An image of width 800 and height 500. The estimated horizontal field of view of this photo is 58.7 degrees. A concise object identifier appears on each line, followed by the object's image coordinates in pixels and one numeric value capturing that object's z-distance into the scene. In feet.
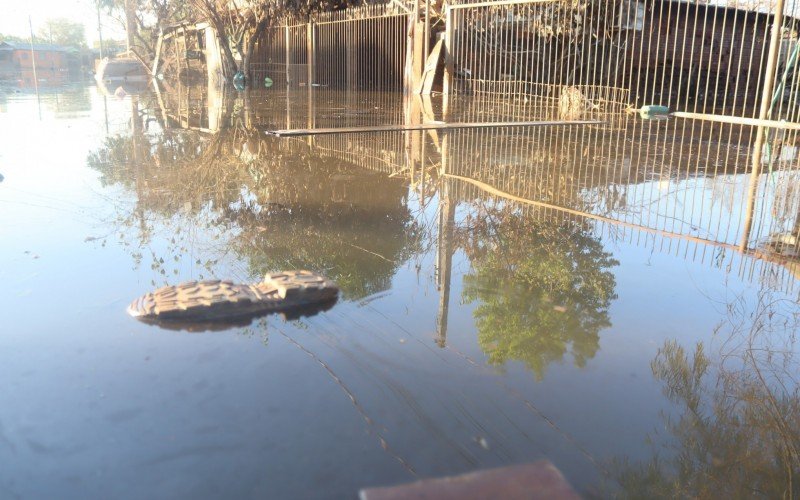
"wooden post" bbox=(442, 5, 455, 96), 56.75
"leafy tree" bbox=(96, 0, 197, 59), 97.35
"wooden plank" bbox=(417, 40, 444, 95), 59.36
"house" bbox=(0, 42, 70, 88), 165.99
